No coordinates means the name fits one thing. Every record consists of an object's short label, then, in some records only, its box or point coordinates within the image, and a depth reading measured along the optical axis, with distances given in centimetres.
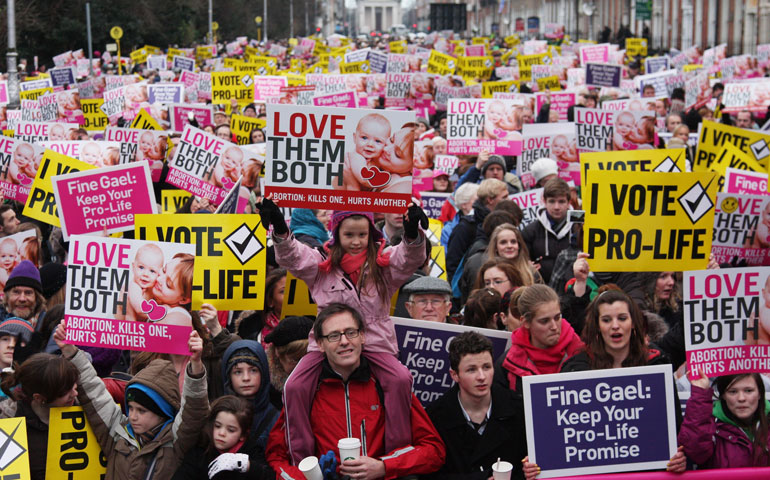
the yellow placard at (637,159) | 943
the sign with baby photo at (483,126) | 1448
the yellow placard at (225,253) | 691
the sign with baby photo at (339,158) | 595
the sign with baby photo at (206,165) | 1080
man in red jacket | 513
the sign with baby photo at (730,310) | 563
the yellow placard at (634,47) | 4150
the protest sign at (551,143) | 1343
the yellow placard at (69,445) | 543
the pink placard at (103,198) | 836
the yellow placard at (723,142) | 1132
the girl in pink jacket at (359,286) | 518
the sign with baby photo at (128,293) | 616
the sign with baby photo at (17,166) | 1070
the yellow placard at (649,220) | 692
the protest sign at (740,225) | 817
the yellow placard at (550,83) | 2360
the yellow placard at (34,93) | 2022
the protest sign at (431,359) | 627
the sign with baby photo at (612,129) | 1295
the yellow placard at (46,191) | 927
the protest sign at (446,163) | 1448
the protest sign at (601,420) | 497
